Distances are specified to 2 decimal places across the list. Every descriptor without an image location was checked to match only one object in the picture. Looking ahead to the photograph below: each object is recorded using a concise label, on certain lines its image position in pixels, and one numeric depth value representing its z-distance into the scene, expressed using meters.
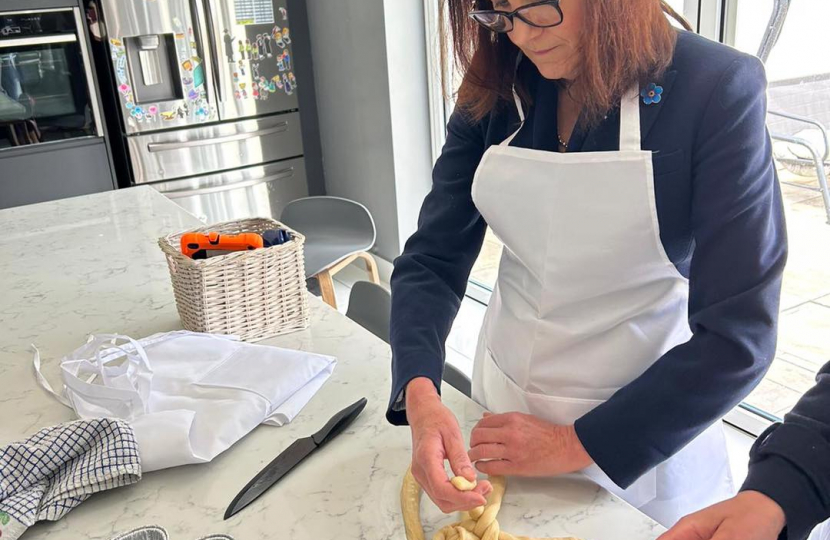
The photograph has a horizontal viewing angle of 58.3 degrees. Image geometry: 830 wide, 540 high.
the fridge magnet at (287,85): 3.48
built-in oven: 2.92
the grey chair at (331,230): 2.23
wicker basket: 1.19
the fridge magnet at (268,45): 3.37
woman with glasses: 0.81
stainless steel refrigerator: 3.11
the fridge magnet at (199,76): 3.23
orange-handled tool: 1.22
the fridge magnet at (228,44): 3.25
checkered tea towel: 0.84
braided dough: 0.74
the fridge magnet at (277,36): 3.38
